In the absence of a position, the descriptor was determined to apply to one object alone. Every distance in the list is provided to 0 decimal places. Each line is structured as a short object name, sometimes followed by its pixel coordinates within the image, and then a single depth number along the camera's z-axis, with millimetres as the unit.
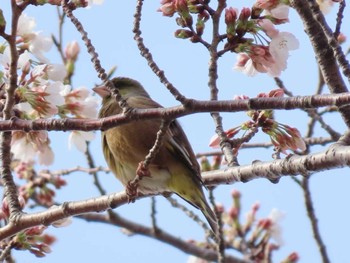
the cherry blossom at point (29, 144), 7371
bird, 7945
